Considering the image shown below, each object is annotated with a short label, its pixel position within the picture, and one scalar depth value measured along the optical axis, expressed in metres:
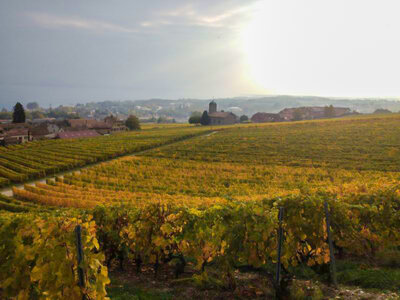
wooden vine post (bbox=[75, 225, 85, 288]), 4.77
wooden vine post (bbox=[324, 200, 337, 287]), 6.27
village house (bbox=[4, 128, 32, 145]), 76.50
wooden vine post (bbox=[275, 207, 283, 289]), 5.98
